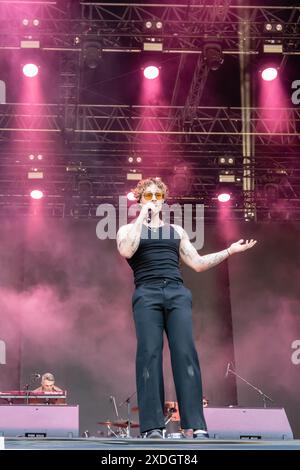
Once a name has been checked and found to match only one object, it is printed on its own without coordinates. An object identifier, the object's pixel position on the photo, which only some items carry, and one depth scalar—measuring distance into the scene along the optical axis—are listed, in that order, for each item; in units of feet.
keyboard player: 38.40
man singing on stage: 11.51
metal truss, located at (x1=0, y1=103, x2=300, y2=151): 40.40
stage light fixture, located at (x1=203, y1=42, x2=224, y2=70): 32.58
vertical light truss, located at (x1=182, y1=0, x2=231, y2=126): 31.78
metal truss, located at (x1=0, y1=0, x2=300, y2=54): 32.94
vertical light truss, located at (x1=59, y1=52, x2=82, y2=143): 35.73
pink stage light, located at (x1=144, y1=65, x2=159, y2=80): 35.14
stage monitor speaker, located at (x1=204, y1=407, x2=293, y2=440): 17.72
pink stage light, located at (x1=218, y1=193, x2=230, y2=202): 47.65
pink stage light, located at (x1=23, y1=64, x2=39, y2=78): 35.22
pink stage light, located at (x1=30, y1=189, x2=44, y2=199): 47.57
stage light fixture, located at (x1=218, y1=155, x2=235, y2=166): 43.24
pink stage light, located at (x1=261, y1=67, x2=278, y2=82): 34.59
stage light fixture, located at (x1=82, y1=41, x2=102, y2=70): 33.01
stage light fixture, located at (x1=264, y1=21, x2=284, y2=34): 32.86
